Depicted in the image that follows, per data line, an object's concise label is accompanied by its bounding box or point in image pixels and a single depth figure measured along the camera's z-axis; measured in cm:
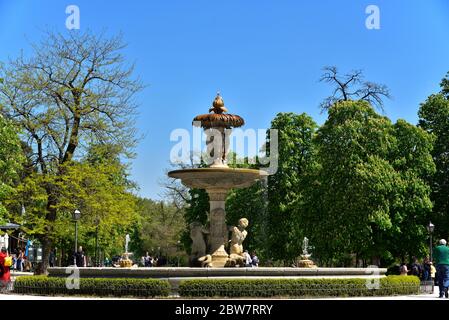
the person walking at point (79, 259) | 3217
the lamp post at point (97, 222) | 3731
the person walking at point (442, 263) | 2070
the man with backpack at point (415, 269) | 3525
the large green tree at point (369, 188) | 3966
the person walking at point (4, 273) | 2391
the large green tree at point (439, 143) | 4262
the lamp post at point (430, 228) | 3471
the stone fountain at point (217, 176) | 2622
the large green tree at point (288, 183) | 4688
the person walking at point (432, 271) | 3238
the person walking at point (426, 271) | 3231
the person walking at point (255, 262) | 3202
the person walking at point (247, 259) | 2678
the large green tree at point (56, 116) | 3594
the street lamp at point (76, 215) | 3164
